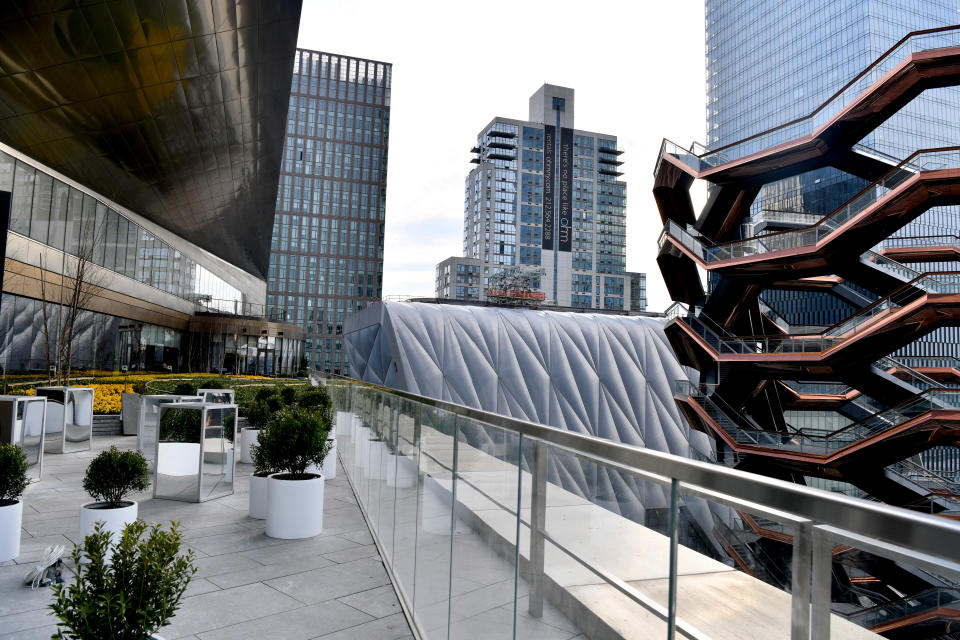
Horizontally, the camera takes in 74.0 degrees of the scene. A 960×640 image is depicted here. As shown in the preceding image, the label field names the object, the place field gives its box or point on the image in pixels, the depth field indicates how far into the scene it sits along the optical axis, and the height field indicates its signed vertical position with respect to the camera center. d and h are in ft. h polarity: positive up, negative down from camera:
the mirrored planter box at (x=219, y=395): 59.09 -4.14
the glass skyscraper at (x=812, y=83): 285.02 +167.54
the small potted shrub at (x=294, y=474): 27.25 -5.44
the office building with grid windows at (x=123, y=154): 57.36 +26.25
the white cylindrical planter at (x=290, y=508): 27.17 -6.65
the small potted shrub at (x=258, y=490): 30.71 -6.68
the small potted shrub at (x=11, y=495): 22.86 -5.69
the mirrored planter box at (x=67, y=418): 50.37 -5.83
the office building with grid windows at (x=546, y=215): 493.77 +115.84
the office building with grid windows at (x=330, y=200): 377.71 +94.00
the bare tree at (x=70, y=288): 77.25 +8.04
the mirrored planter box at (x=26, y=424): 38.14 -4.93
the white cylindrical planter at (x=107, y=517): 23.90 -6.42
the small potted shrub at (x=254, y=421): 48.65 -5.31
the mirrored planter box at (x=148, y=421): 48.21 -5.59
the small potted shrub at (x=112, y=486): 24.06 -5.32
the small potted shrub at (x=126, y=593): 9.87 -3.94
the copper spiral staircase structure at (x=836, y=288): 75.77 +11.91
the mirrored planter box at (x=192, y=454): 34.22 -5.72
